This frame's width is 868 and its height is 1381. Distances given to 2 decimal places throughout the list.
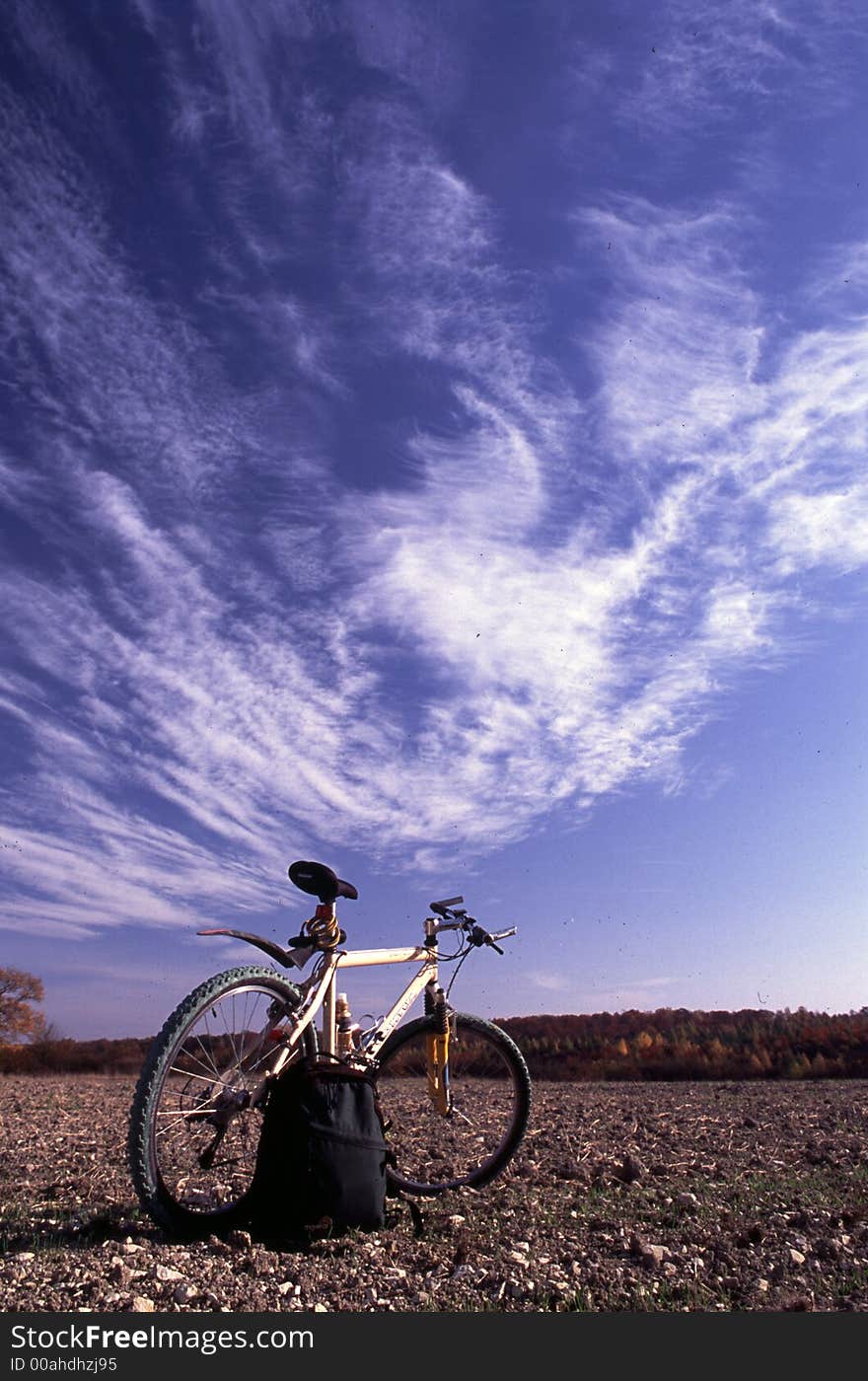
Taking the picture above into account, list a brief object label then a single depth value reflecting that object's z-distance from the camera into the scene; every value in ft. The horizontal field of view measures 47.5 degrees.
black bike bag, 14.15
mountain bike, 14.11
